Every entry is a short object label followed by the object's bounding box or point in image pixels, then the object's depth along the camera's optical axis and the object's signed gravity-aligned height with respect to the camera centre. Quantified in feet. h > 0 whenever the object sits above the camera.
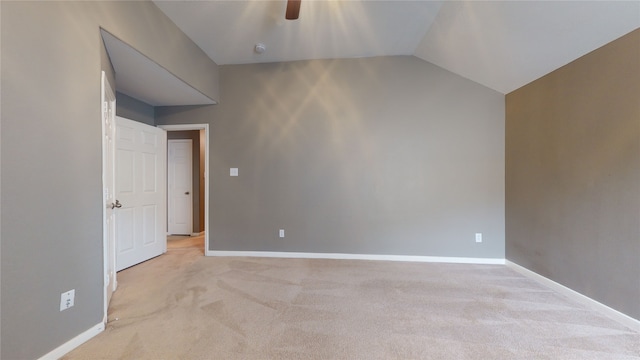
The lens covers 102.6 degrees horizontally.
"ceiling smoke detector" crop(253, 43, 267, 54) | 10.70 +5.62
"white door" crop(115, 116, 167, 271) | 10.37 -0.48
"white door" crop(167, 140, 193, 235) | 17.20 -0.42
